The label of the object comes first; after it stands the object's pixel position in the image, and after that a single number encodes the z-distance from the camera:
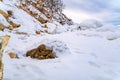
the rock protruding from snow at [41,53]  2.59
